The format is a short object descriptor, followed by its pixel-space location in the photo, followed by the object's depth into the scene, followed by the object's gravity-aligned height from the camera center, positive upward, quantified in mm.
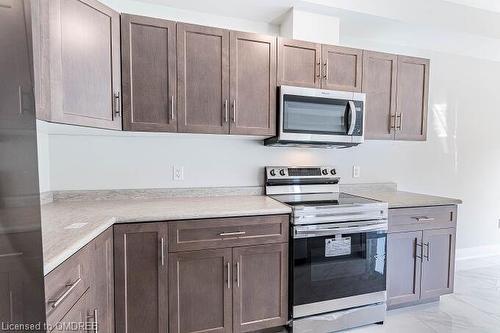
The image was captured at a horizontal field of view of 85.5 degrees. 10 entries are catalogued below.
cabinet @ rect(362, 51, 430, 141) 2396 +513
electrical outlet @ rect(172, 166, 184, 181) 2295 -198
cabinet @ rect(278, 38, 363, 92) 2145 +702
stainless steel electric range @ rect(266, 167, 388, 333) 1885 -821
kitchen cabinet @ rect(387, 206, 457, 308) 2176 -850
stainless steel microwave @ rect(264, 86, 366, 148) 2115 +271
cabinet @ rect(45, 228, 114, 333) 968 -603
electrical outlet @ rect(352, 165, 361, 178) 2803 -206
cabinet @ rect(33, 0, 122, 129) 1330 +484
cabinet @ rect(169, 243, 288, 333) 1700 -911
